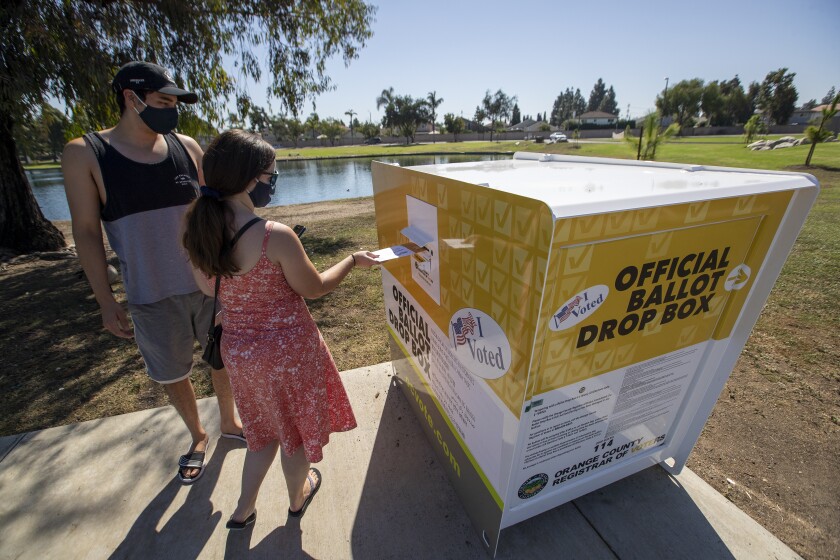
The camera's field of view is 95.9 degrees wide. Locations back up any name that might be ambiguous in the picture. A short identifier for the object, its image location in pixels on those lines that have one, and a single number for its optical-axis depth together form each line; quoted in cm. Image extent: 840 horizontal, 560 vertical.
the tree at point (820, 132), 1607
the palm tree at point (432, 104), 7631
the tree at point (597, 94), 11681
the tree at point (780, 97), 5434
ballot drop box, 125
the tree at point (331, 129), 7170
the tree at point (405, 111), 7575
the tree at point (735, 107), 6291
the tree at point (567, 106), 11244
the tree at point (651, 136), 1602
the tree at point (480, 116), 9631
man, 190
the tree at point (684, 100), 6291
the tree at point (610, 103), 11181
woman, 142
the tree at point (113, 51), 502
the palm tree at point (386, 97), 7676
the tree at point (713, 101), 6216
